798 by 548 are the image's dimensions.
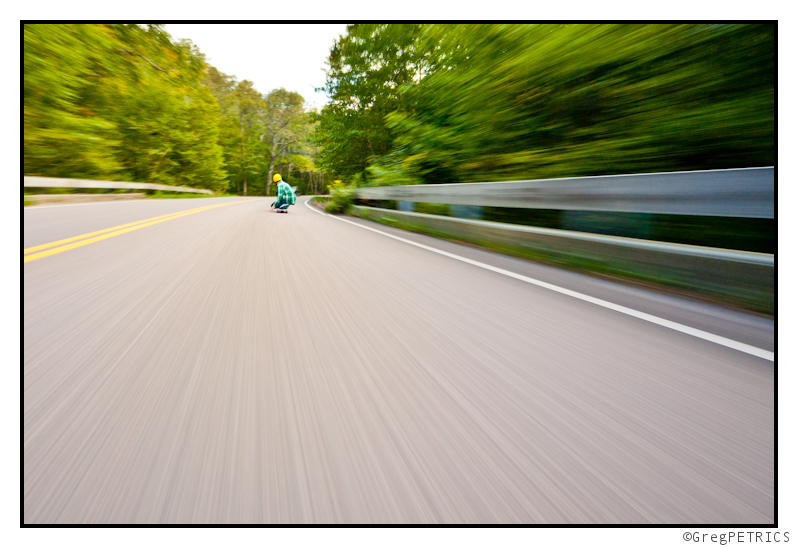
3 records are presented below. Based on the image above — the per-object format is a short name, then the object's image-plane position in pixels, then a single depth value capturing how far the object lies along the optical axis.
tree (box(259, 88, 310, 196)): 54.53
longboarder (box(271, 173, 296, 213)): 16.12
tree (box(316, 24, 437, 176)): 17.30
